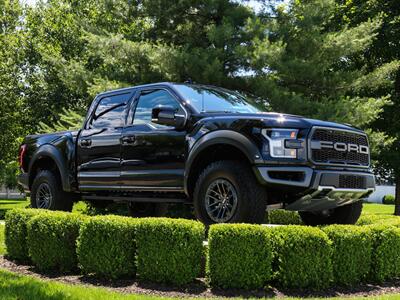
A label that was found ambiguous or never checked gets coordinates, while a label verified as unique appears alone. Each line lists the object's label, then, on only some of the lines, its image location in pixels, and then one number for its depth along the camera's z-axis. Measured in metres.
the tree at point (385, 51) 22.17
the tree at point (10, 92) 27.25
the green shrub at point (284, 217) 9.32
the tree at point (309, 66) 13.16
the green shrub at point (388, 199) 47.59
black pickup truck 5.98
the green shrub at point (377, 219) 7.85
